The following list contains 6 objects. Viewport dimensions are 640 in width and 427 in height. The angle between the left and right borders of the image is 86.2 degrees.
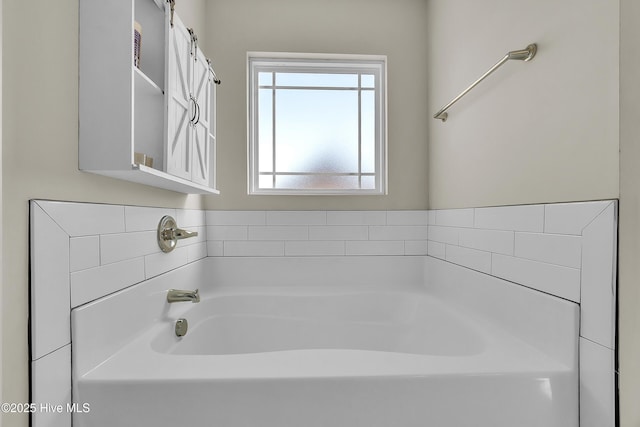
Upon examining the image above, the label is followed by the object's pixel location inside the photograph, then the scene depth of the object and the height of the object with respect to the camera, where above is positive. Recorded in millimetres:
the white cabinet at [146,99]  956 +372
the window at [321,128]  2199 +545
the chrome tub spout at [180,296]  1459 -363
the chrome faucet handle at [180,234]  1484 -101
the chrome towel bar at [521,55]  1130 +532
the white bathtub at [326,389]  886 -466
